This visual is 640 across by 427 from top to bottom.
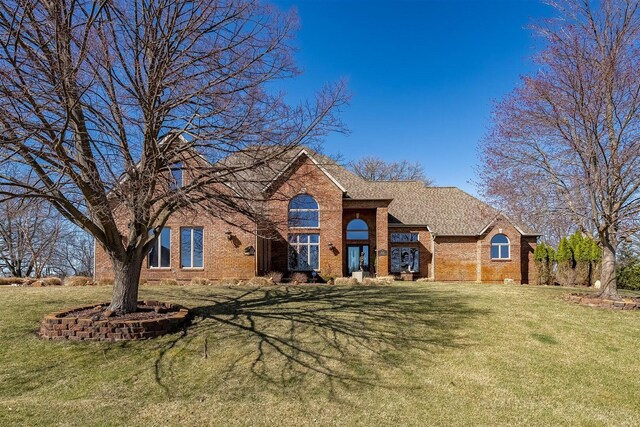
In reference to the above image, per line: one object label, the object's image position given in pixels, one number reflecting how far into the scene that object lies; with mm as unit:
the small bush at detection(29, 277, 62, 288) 15309
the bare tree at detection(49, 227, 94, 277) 38153
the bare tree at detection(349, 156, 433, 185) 44188
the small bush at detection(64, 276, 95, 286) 15461
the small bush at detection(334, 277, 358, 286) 17219
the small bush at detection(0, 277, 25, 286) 16078
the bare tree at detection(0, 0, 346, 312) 6793
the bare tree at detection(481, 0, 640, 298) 11695
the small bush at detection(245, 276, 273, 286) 15602
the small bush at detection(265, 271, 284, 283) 18297
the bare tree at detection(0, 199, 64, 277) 32438
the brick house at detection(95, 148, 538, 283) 19641
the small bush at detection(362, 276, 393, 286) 17516
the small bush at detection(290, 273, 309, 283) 19109
